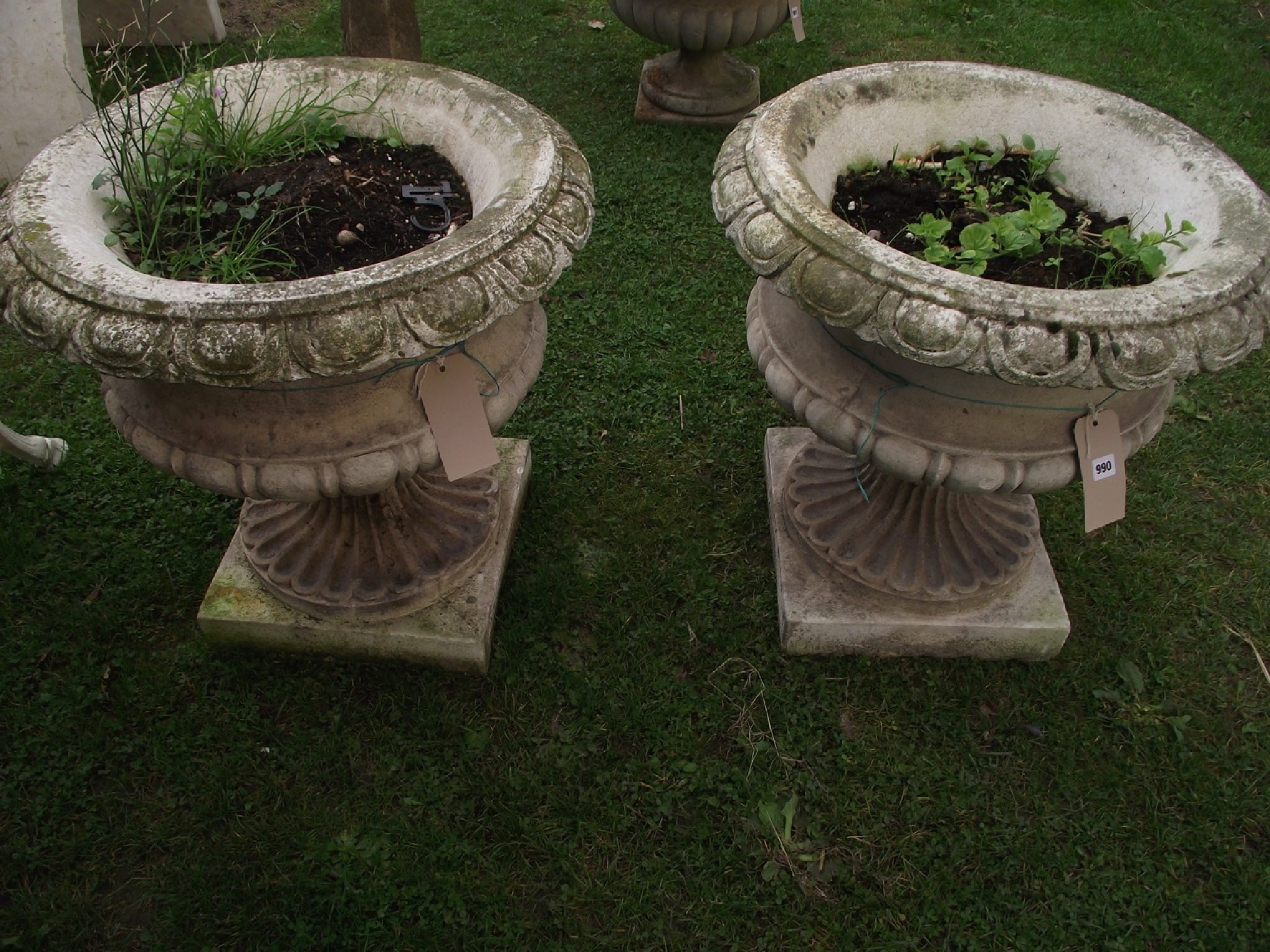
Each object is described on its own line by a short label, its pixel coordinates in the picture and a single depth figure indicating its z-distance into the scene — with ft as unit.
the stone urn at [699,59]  13.26
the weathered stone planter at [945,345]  5.35
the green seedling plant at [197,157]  6.07
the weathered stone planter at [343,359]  5.10
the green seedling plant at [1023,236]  6.25
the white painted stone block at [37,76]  11.29
